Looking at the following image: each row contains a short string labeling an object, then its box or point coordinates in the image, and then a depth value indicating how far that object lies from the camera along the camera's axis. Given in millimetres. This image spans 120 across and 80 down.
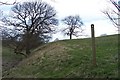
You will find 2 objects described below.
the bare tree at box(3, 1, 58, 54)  28968
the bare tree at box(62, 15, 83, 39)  37429
